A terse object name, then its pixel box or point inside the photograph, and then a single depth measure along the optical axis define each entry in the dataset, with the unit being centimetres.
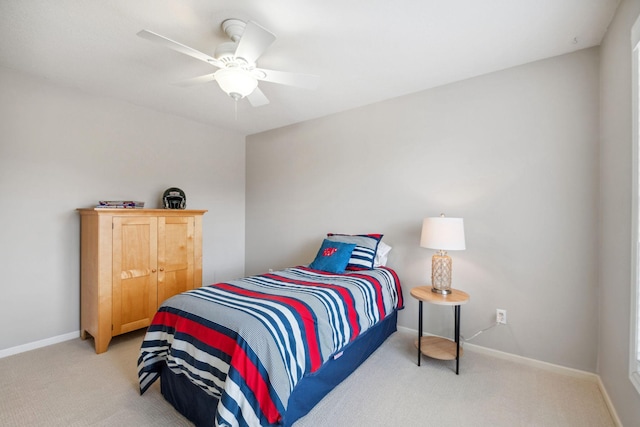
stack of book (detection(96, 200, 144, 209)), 291
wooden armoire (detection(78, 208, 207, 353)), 270
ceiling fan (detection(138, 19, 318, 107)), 169
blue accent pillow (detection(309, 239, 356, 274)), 295
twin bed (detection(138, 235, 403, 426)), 149
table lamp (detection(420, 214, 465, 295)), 241
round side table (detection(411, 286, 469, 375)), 234
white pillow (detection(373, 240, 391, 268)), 311
